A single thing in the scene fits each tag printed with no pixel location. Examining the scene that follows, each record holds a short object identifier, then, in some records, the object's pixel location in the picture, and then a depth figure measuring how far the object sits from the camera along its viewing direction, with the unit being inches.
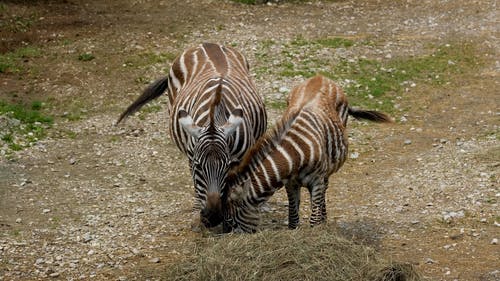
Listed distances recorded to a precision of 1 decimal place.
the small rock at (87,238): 711.1
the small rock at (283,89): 1045.8
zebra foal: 616.7
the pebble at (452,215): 725.9
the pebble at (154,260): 669.9
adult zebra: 615.8
